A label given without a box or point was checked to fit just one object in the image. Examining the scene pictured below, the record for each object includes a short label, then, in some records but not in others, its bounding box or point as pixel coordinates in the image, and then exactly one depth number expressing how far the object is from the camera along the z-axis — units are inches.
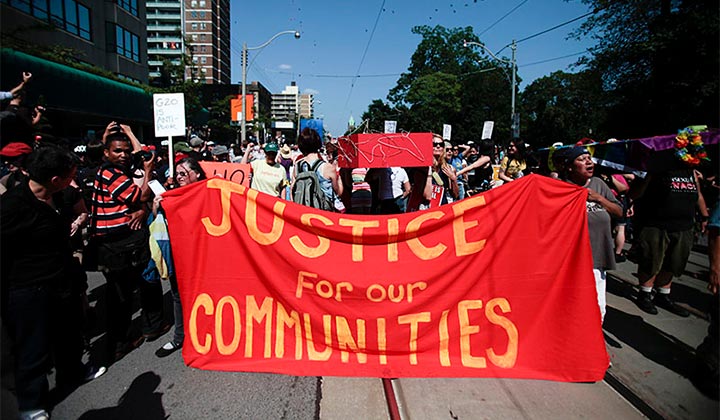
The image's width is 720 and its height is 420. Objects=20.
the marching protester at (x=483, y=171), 288.2
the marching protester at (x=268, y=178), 244.5
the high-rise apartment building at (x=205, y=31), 4338.1
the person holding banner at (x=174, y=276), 161.9
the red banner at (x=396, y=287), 125.6
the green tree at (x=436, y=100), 2235.5
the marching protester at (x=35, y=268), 114.7
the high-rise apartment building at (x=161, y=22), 3983.8
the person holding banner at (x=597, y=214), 151.2
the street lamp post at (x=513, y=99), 866.8
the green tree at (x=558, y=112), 1811.0
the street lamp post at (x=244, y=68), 997.2
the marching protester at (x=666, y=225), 198.5
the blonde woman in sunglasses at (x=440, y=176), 261.1
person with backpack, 201.0
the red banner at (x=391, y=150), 153.9
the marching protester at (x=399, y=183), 219.6
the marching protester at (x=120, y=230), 150.9
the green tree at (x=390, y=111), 2412.6
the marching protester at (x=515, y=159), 286.7
